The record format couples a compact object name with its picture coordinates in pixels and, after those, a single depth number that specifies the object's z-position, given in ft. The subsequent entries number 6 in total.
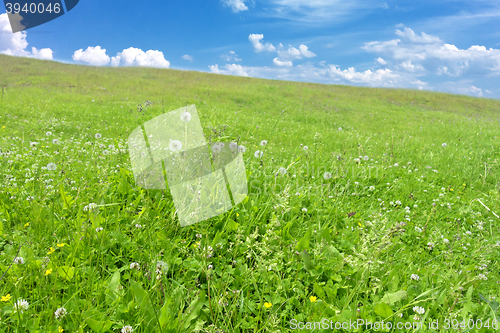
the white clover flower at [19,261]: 1.89
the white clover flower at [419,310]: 1.90
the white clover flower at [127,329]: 1.58
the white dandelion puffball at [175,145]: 3.19
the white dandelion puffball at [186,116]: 2.82
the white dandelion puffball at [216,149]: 3.32
